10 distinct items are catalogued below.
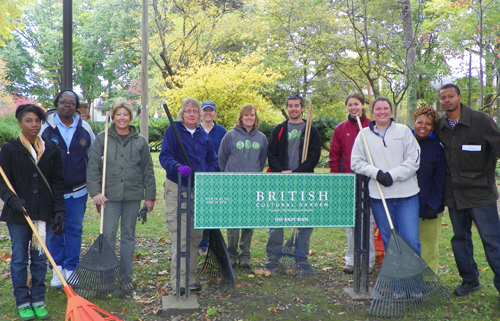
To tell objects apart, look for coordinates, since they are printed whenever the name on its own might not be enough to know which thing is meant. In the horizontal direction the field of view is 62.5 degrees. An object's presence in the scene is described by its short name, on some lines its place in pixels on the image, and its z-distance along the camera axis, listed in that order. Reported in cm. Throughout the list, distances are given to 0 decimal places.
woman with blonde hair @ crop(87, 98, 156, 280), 446
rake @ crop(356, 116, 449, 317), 391
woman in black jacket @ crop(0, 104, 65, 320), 379
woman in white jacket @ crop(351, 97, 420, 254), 414
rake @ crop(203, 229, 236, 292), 446
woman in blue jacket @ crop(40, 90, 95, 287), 448
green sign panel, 409
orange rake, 339
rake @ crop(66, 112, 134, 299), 408
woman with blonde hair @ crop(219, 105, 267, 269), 525
